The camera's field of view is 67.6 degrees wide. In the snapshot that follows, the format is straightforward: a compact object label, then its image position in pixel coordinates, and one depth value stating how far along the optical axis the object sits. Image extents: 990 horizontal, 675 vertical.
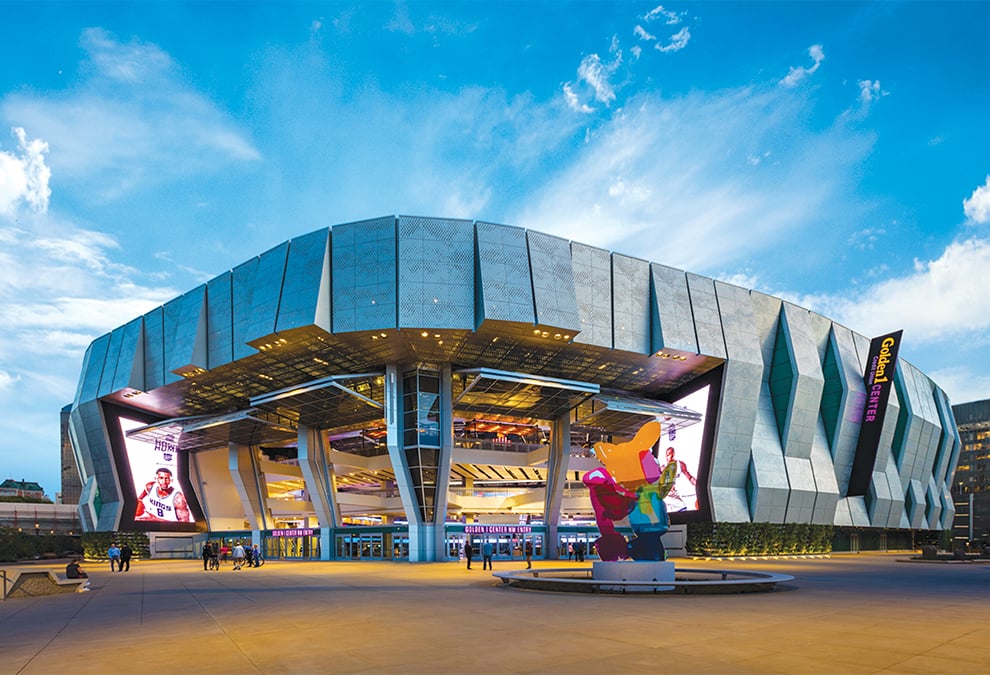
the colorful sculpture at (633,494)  25.62
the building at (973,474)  115.44
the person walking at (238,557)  44.56
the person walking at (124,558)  43.58
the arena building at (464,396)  44.31
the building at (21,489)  128.15
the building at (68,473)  119.00
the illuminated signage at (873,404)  62.12
